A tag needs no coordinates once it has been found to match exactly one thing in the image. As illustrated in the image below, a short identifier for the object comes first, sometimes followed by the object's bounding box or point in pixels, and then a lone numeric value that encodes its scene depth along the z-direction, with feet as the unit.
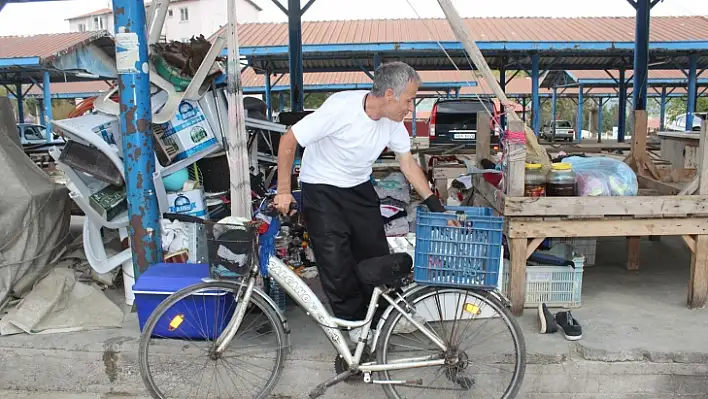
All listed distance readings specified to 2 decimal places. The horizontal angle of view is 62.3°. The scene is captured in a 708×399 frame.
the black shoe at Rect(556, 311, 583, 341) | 12.21
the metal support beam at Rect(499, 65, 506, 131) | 61.00
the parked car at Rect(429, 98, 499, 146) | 43.65
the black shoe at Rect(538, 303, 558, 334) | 12.60
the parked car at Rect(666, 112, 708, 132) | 90.68
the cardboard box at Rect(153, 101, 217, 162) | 14.75
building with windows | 171.83
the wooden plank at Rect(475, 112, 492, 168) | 17.72
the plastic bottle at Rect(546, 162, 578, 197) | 13.30
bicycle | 10.16
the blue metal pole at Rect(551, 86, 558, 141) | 101.54
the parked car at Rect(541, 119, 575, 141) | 108.80
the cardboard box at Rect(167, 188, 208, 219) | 14.53
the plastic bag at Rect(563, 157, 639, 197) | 13.56
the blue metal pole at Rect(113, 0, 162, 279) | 12.61
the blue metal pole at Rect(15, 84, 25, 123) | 76.59
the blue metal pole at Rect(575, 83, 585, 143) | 98.68
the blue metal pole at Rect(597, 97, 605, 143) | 108.58
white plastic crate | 13.99
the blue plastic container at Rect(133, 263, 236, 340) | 10.84
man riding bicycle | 10.09
